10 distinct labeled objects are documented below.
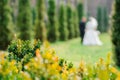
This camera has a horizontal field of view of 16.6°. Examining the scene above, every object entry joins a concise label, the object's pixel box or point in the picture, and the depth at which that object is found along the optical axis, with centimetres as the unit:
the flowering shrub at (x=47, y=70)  332
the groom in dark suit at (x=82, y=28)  3065
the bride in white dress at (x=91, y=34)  2910
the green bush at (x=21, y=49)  563
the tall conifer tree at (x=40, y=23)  2786
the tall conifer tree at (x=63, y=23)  3253
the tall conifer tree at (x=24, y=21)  2464
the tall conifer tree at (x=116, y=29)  1379
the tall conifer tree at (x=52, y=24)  3030
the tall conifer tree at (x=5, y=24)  2091
